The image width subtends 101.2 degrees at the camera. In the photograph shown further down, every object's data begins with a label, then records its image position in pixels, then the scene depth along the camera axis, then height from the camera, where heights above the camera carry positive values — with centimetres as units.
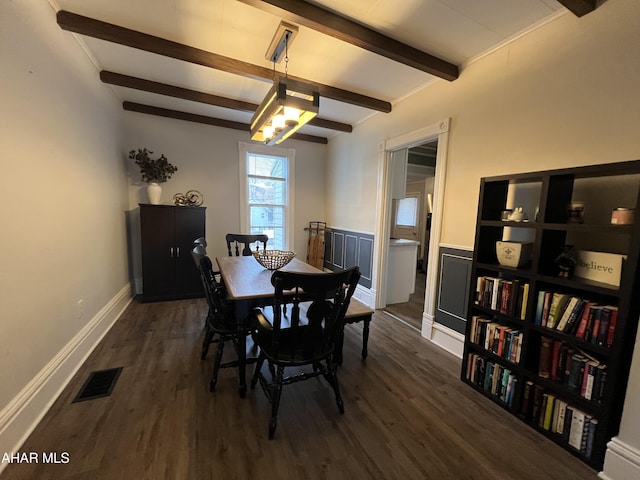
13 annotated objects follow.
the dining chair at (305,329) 141 -73
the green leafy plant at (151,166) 355 +55
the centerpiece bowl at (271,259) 239 -45
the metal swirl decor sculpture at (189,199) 379 +13
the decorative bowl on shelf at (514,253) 180 -24
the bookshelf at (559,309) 137 -54
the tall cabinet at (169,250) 352 -59
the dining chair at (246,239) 356 -41
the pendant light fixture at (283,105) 178 +75
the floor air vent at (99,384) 181 -131
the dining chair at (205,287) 188 -72
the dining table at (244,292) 175 -56
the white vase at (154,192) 357 +19
